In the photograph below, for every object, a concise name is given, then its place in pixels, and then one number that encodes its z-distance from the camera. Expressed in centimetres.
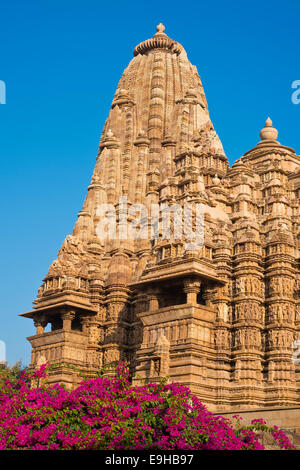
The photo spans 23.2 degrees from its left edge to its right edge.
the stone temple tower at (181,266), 3494
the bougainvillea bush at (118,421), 2323
